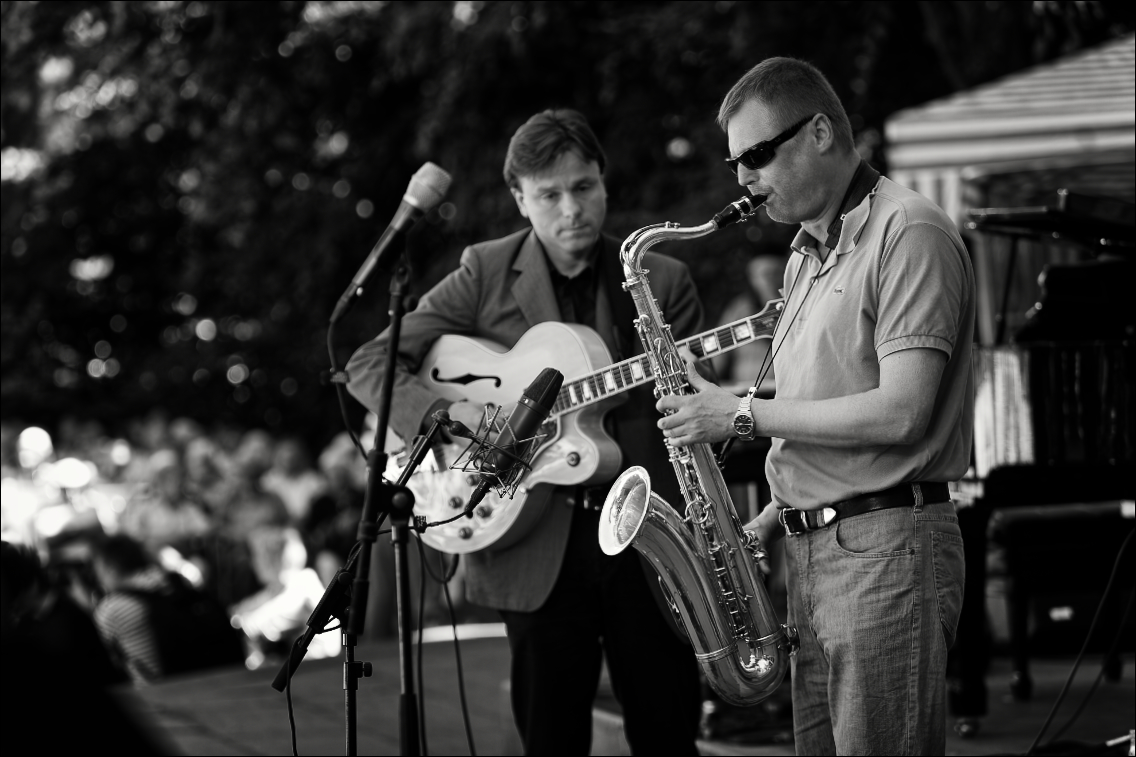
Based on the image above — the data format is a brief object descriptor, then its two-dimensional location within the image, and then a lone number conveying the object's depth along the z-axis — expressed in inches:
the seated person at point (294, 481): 486.9
